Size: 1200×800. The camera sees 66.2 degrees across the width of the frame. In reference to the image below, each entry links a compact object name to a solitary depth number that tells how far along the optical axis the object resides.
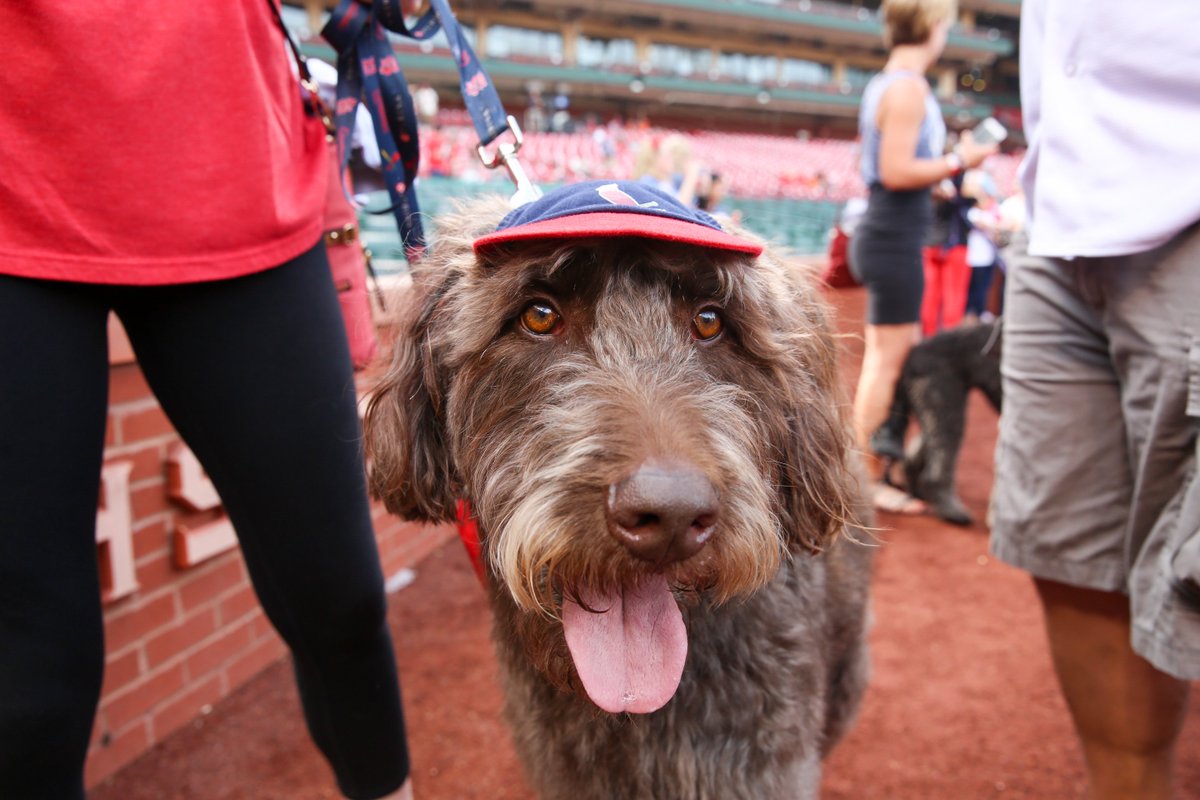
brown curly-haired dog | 0.43
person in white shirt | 0.51
